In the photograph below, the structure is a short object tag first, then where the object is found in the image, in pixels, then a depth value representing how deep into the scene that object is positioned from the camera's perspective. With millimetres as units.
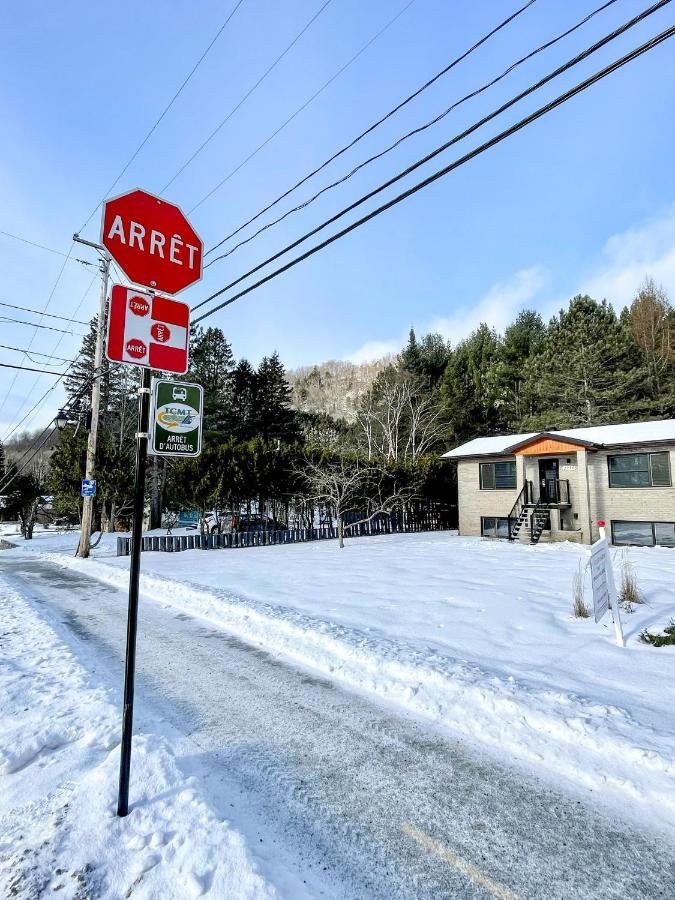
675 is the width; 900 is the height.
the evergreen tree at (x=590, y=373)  29984
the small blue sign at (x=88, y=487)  16422
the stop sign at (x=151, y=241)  2982
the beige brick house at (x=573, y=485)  18219
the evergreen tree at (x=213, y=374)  35412
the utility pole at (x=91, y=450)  17031
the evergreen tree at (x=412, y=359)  45938
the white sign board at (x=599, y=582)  5688
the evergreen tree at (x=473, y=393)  39969
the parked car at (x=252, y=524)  23116
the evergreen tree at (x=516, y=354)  38875
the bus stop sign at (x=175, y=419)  2764
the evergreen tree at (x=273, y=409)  40216
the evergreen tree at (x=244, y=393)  40125
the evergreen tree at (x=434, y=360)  46875
